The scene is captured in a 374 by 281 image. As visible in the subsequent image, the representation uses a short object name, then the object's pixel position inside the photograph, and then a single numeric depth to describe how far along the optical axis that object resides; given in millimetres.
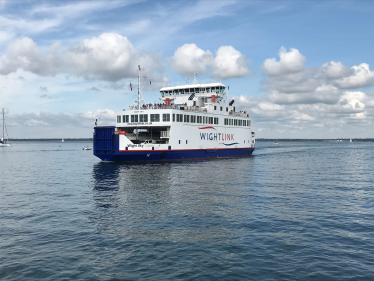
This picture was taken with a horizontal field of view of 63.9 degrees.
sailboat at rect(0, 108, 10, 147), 134000
